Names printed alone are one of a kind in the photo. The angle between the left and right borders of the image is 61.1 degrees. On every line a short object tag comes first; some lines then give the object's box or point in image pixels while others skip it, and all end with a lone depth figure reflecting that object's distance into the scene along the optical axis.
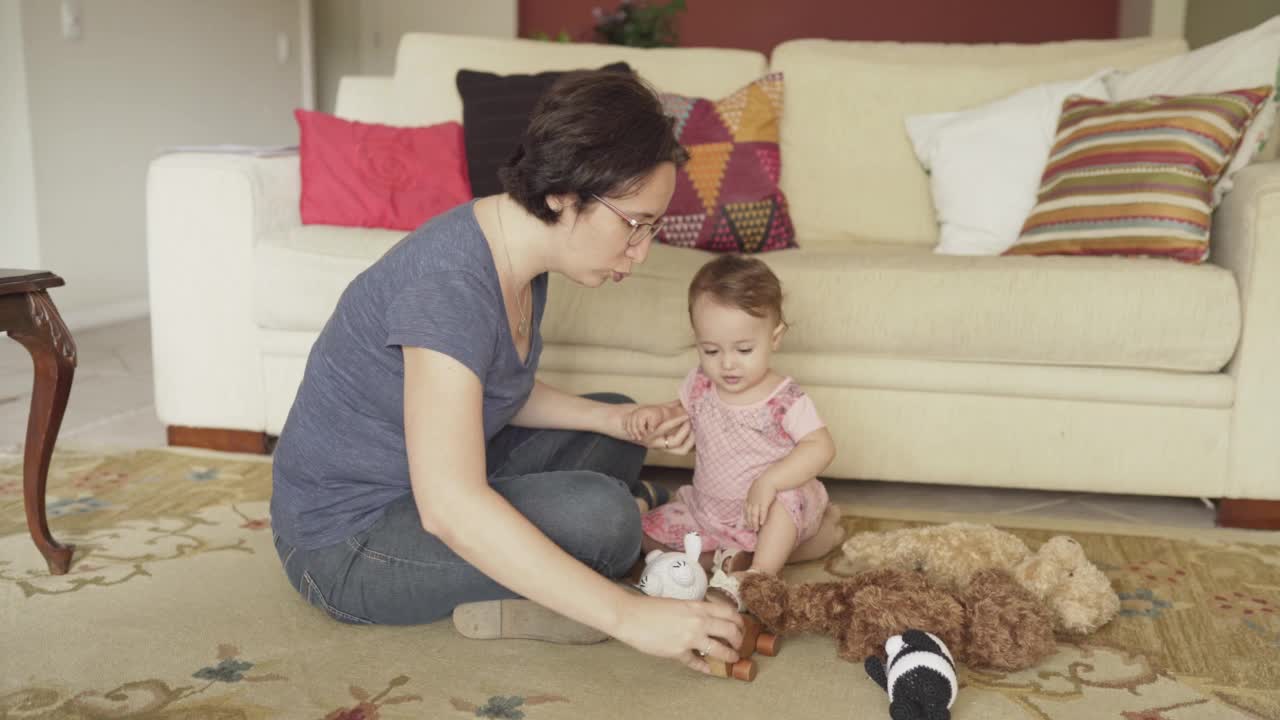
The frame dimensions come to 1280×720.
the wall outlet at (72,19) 3.99
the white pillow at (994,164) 2.55
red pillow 2.56
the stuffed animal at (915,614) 1.40
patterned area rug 1.31
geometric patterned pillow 2.58
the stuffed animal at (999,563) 1.53
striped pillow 2.22
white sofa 2.06
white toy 1.44
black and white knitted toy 1.25
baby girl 1.69
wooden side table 1.59
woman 1.16
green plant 5.11
